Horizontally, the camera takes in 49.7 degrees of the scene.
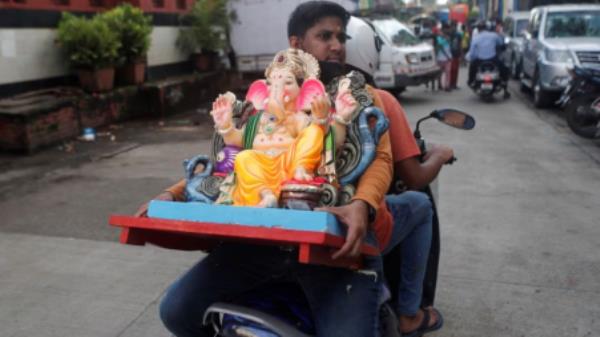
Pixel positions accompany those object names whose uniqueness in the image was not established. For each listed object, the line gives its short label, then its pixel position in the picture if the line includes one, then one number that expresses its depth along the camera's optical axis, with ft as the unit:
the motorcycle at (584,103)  28.73
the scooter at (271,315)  6.40
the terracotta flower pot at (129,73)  35.37
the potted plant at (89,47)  30.63
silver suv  37.14
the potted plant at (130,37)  33.45
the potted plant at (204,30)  44.78
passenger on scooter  8.11
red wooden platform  5.69
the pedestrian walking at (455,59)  51.98
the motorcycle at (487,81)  43.37
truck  43.04
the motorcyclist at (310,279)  6.68
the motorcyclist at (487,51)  44.52
